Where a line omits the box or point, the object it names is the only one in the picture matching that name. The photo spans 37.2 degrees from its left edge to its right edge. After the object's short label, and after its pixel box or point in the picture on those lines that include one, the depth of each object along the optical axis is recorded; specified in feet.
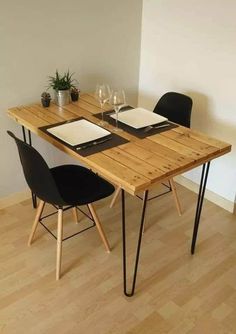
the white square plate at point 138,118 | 6.86
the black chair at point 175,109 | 7.89
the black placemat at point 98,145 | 5.86
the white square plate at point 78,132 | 6.19
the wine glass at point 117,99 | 6.52
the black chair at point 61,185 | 5.75
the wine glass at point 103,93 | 6.99
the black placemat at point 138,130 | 6.54
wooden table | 5.24
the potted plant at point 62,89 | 7.68
